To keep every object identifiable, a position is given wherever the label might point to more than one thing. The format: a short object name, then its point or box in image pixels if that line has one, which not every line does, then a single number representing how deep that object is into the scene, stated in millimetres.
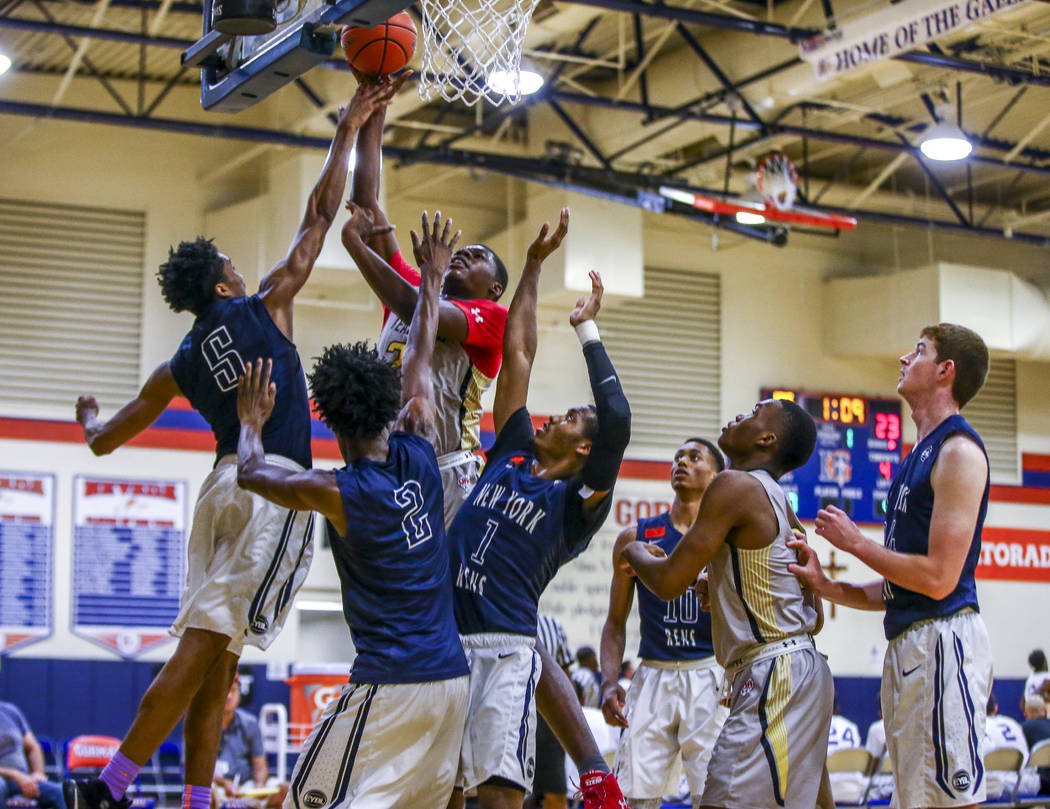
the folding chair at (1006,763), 11625
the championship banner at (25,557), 14633
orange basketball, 6109
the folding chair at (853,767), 11703
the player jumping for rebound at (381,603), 4539
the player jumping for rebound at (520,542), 5039
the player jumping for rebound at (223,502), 5320
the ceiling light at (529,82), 12234
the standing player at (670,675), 7125
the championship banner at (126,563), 14938
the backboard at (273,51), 5492
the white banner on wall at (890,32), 11578
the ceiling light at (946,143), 14391
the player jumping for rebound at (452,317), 5805
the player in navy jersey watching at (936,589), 4992
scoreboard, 18094
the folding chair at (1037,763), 11608
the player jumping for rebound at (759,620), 4980
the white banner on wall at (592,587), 16953
